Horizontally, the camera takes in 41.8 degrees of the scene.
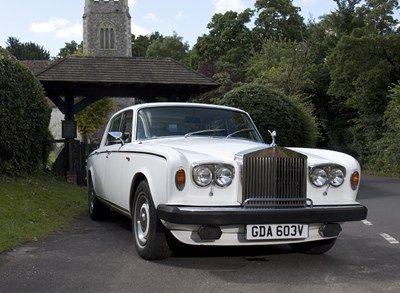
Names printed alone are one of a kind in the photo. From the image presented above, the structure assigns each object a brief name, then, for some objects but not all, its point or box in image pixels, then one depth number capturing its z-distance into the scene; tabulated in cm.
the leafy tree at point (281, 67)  3031
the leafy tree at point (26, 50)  7688
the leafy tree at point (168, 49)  9100
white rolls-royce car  530
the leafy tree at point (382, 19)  3586
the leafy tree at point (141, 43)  9712
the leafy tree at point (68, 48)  9340
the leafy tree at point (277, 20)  5453
